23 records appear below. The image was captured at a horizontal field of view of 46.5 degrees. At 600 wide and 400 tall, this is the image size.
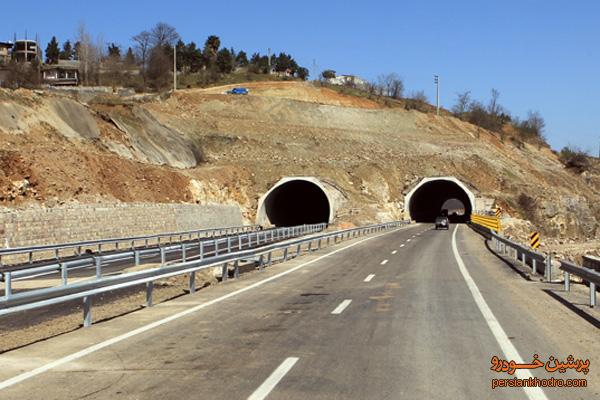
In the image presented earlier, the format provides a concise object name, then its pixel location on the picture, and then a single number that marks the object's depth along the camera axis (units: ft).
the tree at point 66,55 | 607.78
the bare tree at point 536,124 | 484.74
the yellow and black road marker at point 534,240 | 112.68
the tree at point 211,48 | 548.56
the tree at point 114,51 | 579.07
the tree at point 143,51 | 485.97
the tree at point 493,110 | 479.41
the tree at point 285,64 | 613.93
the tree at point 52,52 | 577.02
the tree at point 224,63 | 521.24
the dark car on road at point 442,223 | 206.25
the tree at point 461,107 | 493.36
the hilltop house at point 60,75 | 423.23
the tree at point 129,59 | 521.65
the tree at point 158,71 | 430.61
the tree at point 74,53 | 607.12
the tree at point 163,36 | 523.70
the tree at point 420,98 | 479.58
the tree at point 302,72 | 618.44
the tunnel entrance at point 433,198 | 261.44
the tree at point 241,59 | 617.33
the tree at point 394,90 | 490.49
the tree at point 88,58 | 447.83
